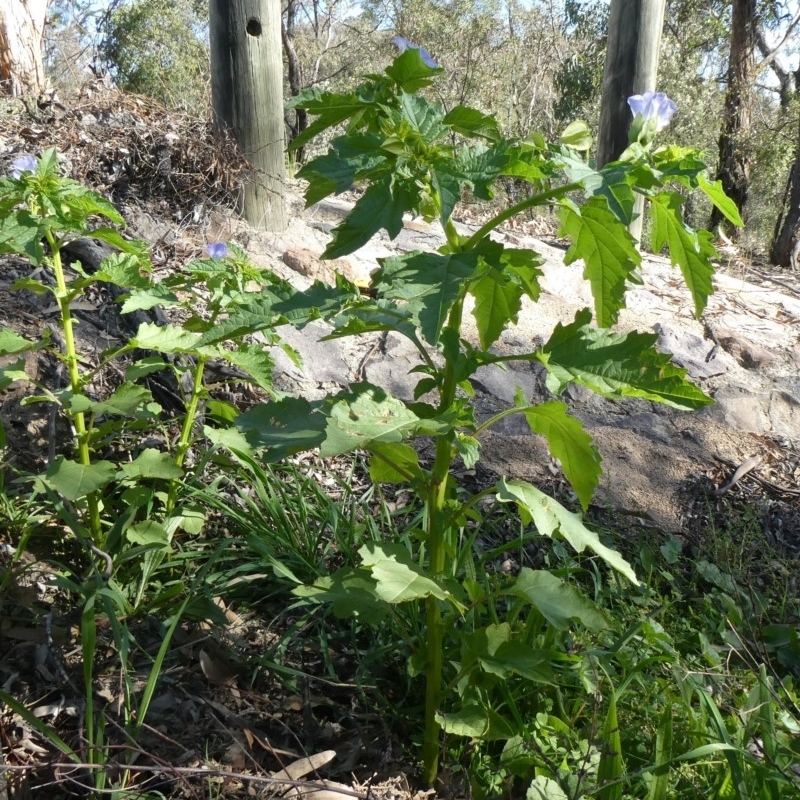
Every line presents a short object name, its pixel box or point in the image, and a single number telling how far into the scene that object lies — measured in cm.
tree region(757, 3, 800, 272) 935
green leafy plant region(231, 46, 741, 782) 146
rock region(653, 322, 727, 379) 425
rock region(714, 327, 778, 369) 438
